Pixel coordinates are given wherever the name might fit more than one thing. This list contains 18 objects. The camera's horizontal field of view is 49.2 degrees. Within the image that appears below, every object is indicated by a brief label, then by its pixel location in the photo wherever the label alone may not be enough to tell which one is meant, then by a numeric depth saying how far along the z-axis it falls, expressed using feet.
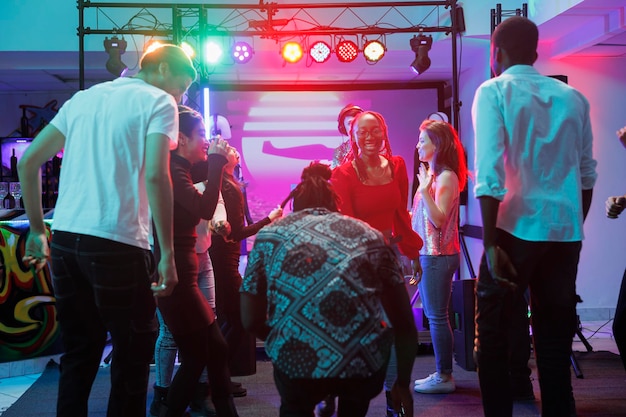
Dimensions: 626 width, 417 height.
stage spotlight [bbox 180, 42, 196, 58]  20.22
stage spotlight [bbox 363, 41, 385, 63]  22.41
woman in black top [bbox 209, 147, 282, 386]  11.92
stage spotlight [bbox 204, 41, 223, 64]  22.16
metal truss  20.92
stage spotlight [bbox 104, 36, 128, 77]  22.00
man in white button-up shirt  7.12
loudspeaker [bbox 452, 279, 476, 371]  14.44
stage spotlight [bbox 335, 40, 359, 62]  22.40
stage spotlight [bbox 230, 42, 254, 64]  22.66
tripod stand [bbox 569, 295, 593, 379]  13.96
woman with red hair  12.12
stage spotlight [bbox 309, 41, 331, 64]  22.41
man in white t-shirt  7.23
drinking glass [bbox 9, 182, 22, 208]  24.11
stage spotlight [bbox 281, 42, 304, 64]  22.29
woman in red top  10.53
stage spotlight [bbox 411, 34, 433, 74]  21.72
